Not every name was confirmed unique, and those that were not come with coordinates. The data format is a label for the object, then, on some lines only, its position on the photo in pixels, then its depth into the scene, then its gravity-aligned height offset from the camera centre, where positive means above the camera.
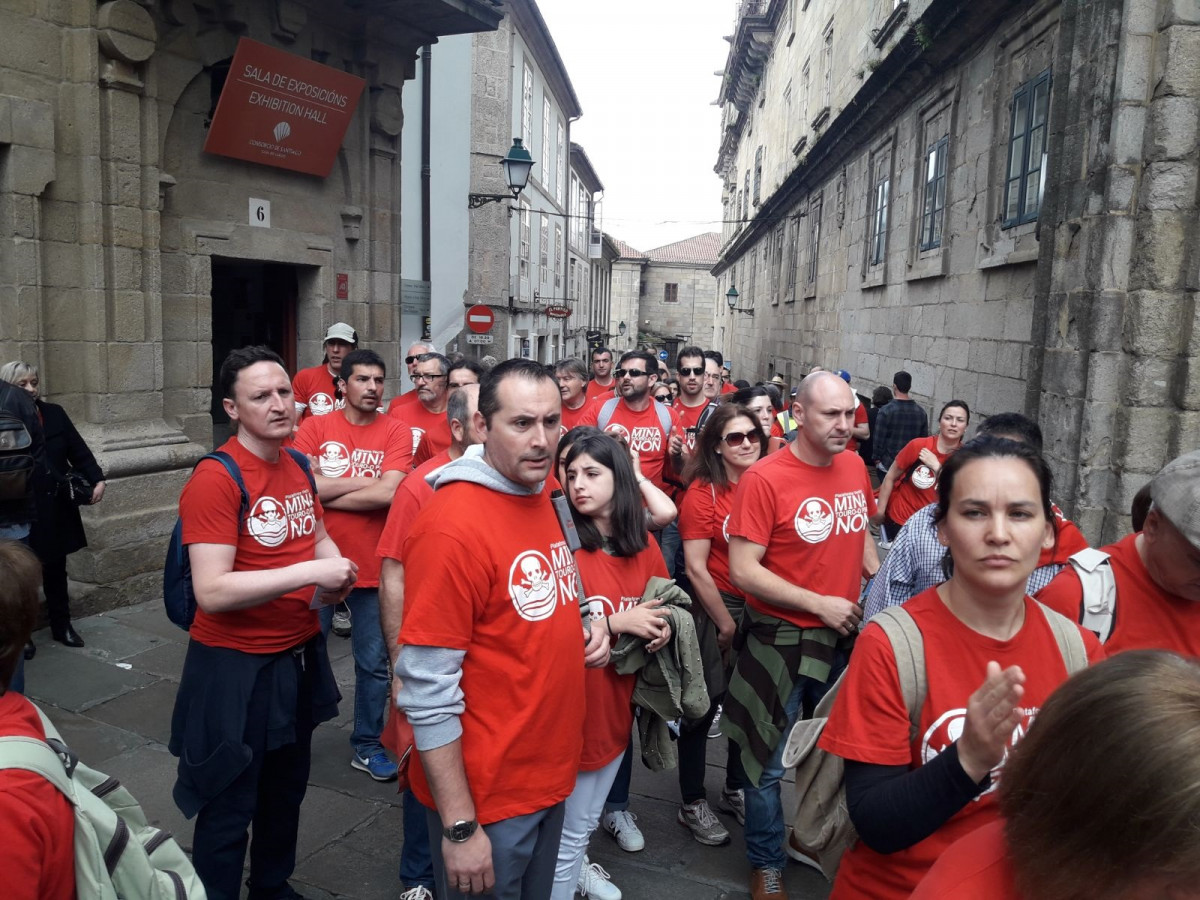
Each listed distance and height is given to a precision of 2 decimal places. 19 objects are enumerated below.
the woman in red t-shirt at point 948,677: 1.77 -0.68
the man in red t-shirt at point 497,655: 2.11 -0.80
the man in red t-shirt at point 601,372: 9.69 -0.38
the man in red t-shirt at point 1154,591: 2.15 -0.58
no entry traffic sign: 15.58 +0.27
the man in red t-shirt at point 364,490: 4.30 -0.79
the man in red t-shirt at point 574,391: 6.93 -0.42
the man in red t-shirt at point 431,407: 5.41 -0.48
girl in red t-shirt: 2.90 -0.88
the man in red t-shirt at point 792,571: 3.33 -0.86
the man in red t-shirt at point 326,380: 6.95 -0.43
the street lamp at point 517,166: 15.61 +2.97
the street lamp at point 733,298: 35.49 +1.82
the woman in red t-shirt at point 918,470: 5.87 -0.80
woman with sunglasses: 3.83 -0.97
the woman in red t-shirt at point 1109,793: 1.02 -0.52
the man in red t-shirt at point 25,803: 1.39 -0.79
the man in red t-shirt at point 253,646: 2.78 -1.07
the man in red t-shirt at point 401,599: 3.21 -0.98
